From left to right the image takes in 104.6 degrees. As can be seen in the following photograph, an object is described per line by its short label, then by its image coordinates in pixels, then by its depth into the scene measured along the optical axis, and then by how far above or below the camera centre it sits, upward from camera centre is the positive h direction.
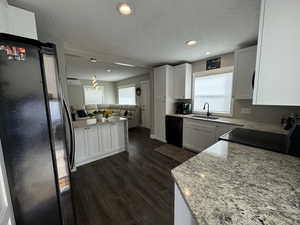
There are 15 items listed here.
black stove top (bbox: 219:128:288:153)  1.14 -0.47
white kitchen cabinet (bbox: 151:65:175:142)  3.63 +0.11
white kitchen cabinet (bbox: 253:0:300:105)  0.78 +0.32
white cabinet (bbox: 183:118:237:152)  2.51 -0.80
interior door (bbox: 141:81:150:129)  5.62 -0.14
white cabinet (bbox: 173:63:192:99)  3.38 +0.56
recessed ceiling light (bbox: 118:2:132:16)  1.25 +1.03
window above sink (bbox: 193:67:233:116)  2.90 +0.23
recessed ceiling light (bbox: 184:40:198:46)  2.15 +1.08
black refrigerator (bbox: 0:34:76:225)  0.81 -0.21
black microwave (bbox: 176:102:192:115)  3.55 -0.26
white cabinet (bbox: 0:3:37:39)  1.12 +0.84
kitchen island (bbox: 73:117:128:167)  2.48 -0.91
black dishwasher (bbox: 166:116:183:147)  3.33 -0.90
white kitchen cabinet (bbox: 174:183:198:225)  0.68 -0.72
